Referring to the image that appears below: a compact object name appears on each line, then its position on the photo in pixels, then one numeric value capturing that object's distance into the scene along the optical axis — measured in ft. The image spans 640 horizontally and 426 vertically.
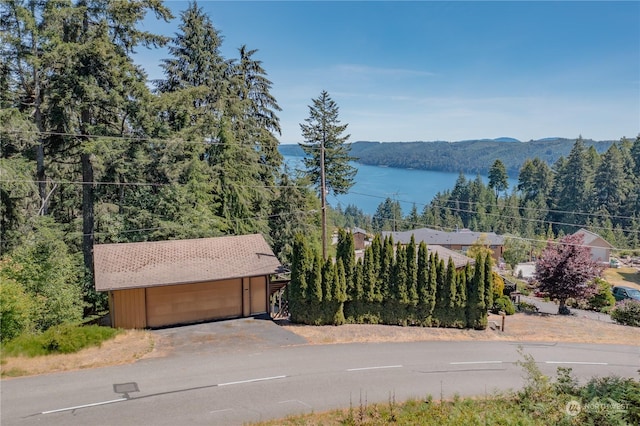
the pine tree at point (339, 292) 63.57
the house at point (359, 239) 237.86
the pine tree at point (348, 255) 65.31
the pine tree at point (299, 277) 63.16
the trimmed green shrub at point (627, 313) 83.06
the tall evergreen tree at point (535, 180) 337.93
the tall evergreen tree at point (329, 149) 123.44
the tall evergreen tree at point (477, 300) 67.56
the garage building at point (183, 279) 58.03
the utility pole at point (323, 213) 69.56
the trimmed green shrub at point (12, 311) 47.80
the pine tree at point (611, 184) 292.40
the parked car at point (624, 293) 114.92
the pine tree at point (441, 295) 67.10
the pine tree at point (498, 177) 373.40
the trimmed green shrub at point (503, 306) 83.87
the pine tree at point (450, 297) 66.74
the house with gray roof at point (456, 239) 213.25
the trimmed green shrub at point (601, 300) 99.96
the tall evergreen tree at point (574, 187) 305.28
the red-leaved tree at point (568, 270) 81.41
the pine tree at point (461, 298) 67.87
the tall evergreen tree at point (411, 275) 66.20
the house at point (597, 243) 215.92
